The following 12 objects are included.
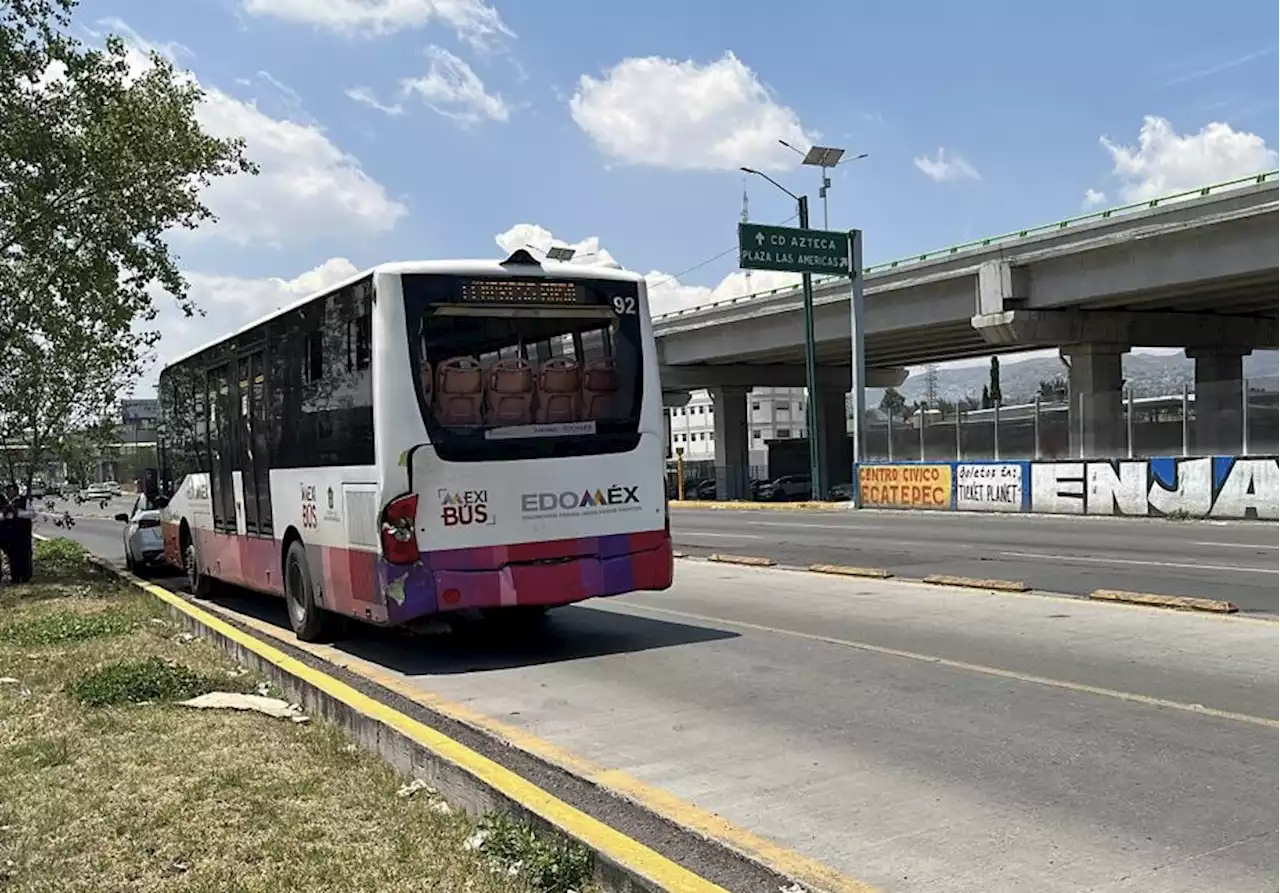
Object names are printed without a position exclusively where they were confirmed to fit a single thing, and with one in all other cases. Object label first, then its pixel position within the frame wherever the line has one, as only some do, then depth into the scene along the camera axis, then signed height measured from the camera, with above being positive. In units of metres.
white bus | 9.08 +0.12
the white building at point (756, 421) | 127.88 +2.60
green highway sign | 33.66 +5.55
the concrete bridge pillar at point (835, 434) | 63.47 +0.34
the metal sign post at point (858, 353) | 36.25 +2.61
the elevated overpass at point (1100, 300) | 29.47 +4.00
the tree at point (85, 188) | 17.97 +4.45
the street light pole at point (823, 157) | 36.56 +8.64
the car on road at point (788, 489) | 57.56 -2.21
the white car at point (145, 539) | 20.12 -1.14
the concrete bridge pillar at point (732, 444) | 59.03 +0.06
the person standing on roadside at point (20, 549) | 18.55 -1.13
